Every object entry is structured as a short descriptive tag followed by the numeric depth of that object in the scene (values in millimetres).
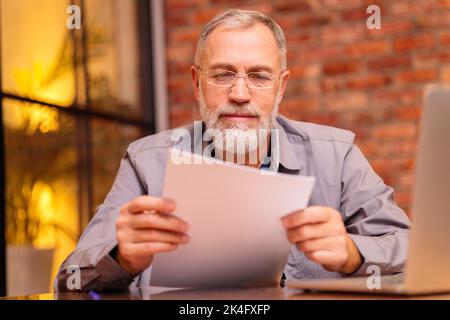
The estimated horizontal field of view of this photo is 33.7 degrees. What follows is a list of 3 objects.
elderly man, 1640
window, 3148
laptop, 950
